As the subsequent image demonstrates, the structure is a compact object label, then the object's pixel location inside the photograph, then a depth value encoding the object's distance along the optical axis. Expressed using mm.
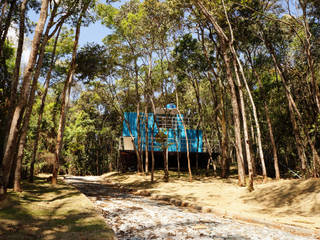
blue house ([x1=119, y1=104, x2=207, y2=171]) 23453
